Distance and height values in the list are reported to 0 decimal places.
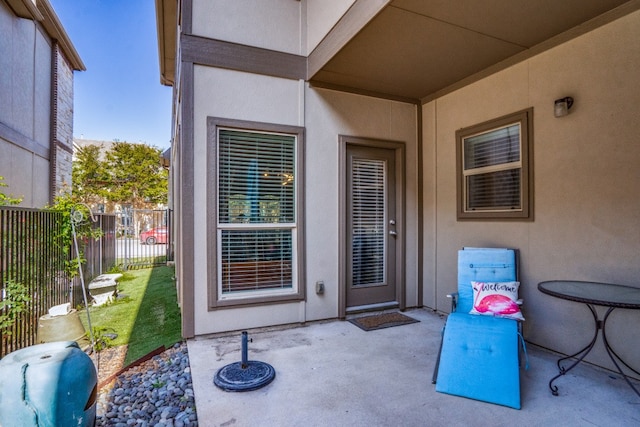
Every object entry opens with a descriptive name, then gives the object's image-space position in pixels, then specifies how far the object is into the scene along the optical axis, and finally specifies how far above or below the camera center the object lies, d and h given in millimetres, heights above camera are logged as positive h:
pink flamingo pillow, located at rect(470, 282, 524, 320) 2959 -749
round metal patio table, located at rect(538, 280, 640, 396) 2116 -543
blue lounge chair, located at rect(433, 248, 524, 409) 2317 -1055
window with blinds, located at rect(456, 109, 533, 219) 3354 +549
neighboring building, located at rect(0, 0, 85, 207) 6316 +2757
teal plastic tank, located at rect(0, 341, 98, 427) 1648 -869
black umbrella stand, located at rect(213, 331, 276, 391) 2453 -1227
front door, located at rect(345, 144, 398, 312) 4289 -120
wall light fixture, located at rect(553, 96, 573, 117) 2971 +1007
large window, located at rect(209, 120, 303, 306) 3648 +82
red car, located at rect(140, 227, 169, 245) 13577 -689
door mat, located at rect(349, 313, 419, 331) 3873 -1252
